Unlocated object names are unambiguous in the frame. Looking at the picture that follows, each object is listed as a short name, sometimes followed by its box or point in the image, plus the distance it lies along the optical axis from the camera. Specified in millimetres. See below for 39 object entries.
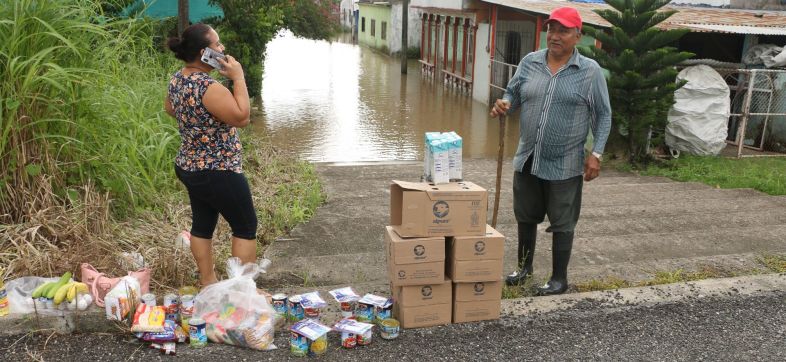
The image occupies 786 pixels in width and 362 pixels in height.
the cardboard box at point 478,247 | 3510
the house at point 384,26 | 28156
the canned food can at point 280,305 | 3488
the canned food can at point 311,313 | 3426
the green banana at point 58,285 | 3314
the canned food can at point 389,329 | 3391
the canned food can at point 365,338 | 3314
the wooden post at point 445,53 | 20378
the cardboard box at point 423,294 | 3502
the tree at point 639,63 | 9016
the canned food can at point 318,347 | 3217
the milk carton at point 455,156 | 3645
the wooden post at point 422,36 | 23653
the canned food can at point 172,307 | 3369
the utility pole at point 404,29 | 22531
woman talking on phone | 3340
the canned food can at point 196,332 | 3223
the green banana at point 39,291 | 3311
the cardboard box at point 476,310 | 3596
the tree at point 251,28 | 11281
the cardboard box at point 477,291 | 3580
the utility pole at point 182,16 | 7954
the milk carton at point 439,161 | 3592
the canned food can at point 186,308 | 3344
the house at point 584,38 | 10609
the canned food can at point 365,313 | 3498
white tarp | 9844
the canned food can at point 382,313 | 3484
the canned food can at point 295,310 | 3479
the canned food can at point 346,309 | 3500
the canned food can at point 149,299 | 3348
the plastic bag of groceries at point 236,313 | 3250
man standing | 3793
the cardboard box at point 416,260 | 3441
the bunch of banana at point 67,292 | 3303
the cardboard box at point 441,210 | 3455
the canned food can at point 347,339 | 3291
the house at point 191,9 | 11384
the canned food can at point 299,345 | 3195
